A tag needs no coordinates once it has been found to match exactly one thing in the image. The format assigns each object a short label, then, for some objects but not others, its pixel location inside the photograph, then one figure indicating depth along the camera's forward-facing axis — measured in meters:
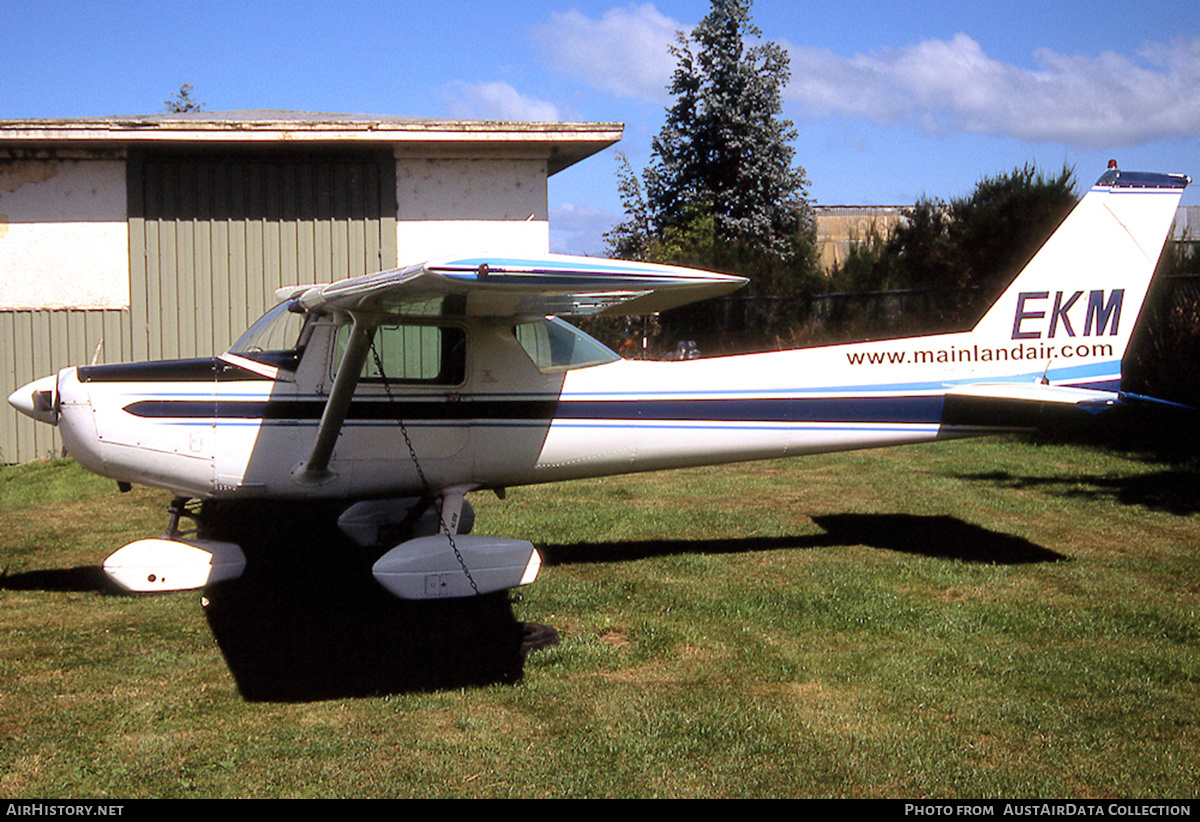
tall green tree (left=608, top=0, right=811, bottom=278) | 34.00
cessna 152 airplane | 5.49
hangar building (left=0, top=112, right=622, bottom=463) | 11.48
